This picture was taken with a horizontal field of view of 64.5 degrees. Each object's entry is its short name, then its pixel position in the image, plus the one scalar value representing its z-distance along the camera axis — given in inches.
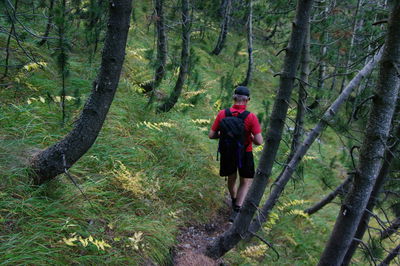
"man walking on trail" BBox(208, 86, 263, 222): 187.5
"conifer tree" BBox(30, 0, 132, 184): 111.7
